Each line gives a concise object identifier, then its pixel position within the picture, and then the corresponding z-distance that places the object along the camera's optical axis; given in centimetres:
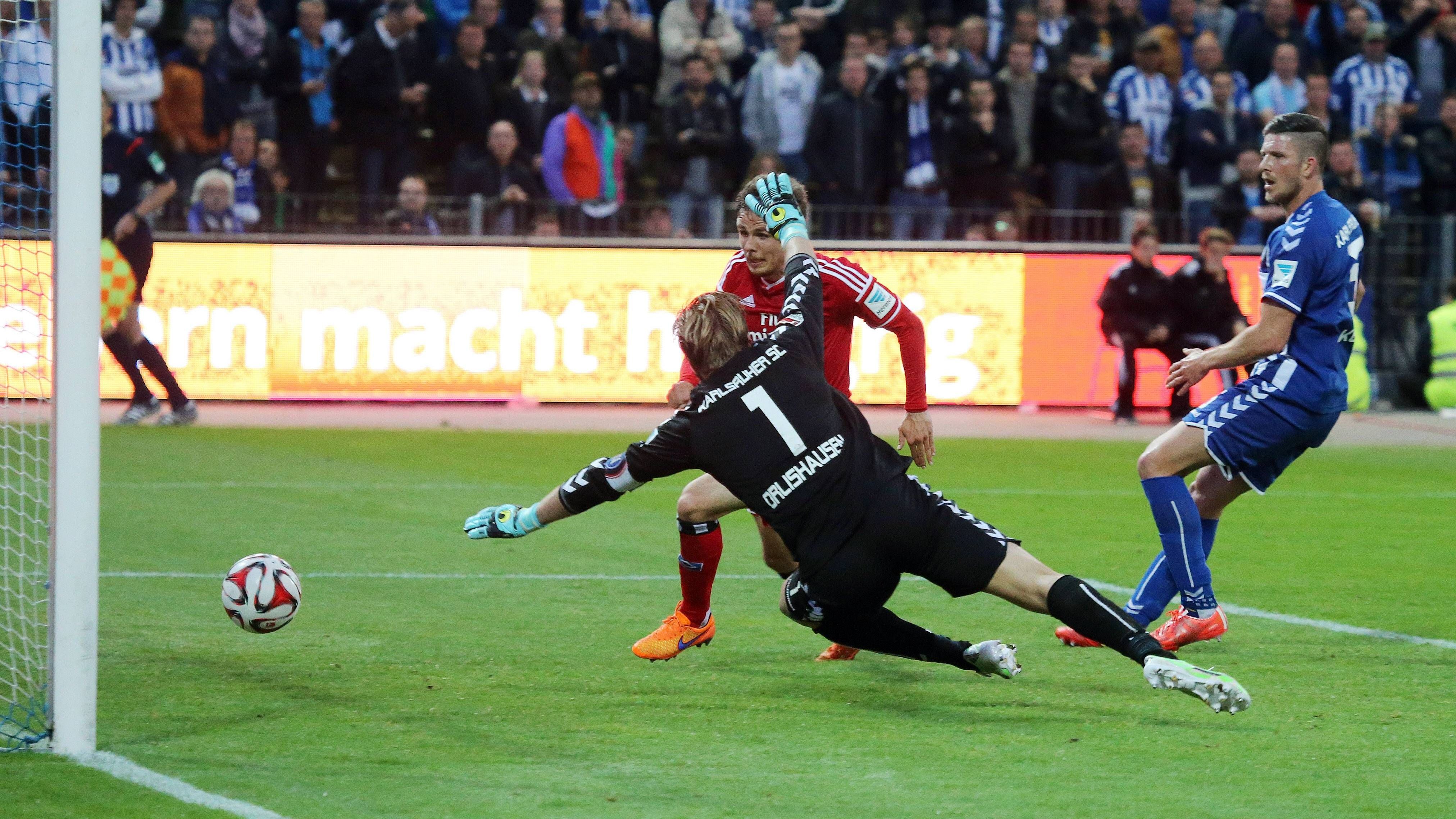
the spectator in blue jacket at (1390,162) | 3697
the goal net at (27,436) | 1191
